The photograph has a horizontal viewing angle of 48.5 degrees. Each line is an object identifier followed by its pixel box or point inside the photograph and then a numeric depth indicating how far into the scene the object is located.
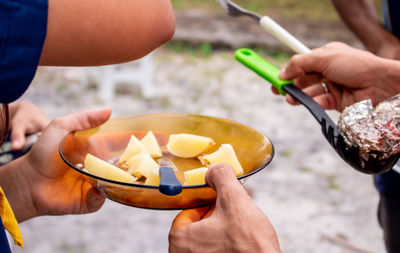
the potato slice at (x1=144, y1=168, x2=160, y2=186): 0.69
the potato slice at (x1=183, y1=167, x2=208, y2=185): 0.71
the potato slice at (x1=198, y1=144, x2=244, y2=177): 0.75
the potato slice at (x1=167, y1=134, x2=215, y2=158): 0.82
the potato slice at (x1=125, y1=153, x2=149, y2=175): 0.77
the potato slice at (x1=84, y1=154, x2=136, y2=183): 0.71
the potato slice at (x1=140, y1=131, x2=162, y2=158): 0.84
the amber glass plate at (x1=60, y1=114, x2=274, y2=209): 0.67
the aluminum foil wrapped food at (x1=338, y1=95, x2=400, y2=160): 0.80
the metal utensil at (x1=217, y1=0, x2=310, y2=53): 1.07
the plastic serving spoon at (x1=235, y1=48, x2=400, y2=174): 0.84
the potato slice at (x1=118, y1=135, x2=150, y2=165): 0.81
